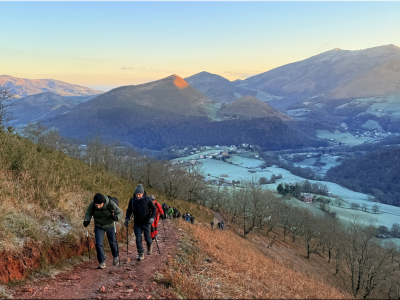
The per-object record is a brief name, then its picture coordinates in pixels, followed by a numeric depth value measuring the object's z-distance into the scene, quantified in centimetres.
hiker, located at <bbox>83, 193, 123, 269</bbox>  684
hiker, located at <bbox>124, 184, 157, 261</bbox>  775
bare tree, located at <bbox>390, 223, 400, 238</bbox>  8100
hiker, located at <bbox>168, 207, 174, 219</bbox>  1883
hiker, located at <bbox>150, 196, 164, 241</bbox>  859
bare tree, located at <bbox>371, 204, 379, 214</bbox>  10081
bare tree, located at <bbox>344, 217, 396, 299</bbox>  2842
